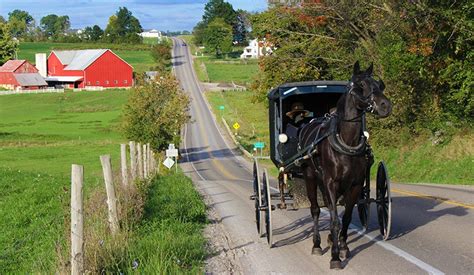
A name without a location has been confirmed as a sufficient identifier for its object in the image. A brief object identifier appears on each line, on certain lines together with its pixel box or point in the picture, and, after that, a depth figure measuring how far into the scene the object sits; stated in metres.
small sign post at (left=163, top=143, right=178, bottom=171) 34.78
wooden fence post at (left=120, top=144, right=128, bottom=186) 14.78
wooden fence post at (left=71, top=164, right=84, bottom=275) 7.82
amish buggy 9.30
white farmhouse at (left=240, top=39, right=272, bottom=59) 177.49
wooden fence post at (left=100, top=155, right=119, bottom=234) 10.45
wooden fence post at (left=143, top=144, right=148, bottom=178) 24.47
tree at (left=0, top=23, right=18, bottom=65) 135.50
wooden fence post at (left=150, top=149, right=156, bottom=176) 29.11
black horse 9.09
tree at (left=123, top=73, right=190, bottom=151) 55.28
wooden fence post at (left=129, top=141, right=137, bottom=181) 17.49
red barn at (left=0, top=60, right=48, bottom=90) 127.75
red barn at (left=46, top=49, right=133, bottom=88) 129.75
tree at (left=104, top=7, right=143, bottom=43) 198.00
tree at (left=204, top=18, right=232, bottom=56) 169.00
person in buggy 12.60
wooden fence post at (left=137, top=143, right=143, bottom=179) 21.67
